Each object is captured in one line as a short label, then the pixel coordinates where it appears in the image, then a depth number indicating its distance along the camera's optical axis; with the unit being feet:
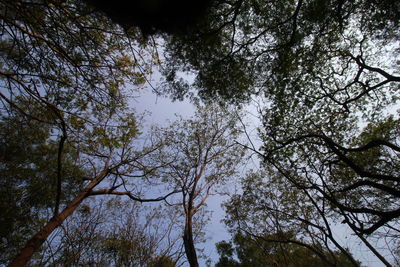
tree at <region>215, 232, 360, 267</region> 32.22
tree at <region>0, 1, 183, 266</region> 11.40
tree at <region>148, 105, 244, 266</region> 23.84
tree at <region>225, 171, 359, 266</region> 26.00
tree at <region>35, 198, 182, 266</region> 19.04
